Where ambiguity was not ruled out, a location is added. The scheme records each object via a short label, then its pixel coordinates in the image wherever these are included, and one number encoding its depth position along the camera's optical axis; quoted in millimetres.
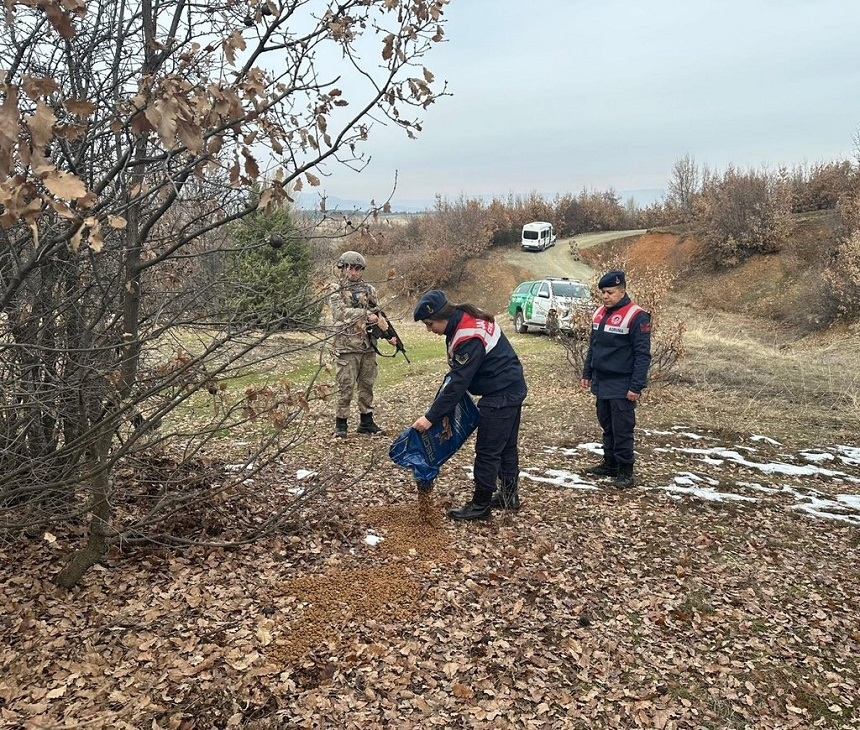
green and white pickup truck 15999
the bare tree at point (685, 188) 33219
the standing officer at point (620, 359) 5336
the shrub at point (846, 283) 15031
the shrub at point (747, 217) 23641
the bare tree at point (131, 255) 2682
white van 35625
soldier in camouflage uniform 6250
